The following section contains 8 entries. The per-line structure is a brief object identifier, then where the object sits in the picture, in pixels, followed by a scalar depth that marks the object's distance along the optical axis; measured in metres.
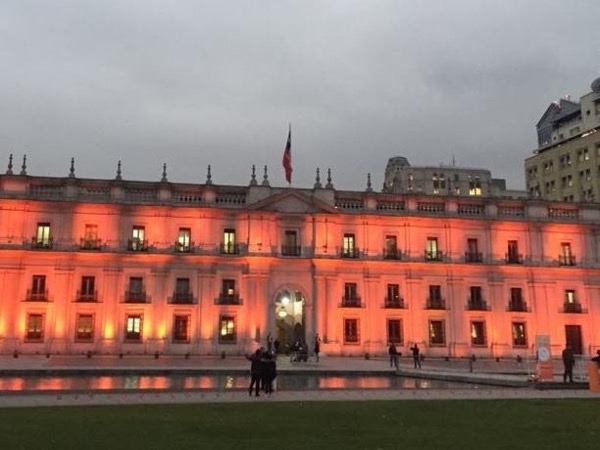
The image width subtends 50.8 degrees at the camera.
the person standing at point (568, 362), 23.25
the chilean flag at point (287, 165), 45.84
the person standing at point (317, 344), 38.47
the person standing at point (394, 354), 32.38
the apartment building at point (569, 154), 82.88
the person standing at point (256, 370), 18.84
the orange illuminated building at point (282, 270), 43.12
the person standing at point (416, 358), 32.94
